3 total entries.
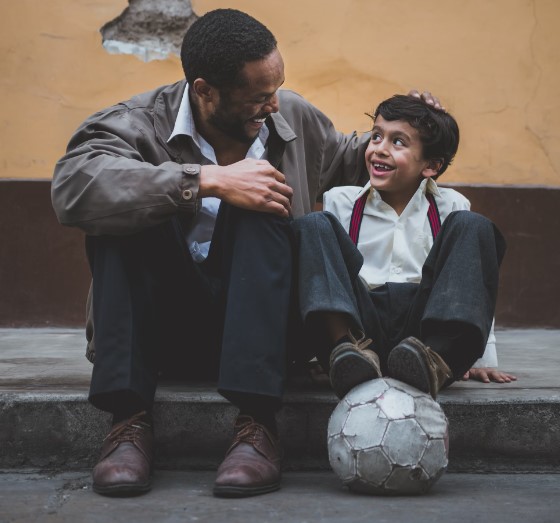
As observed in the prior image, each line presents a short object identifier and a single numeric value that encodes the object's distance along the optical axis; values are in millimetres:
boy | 2271
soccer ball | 2129
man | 2234
